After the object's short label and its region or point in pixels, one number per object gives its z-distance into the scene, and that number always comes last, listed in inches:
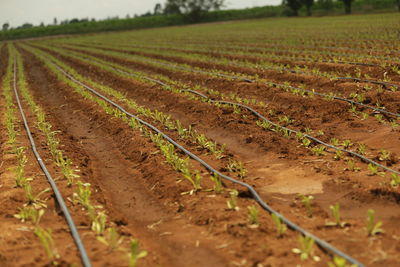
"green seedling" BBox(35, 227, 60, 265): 136.1
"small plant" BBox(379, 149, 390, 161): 206.2
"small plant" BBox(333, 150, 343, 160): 214.7
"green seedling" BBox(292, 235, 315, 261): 129.7
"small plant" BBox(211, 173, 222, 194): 182.9
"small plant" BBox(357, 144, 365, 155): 219.5
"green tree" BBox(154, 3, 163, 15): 4619.1
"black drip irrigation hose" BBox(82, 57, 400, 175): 196.6
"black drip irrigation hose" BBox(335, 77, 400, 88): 336.9
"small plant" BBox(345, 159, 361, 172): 197.6
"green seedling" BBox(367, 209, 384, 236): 138.5
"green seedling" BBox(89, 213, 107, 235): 155.7
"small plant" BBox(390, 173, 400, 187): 174.1
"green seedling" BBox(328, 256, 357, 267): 112.0
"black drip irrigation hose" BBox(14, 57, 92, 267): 135.8
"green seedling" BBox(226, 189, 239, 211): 166.2
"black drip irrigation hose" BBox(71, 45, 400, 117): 283.1
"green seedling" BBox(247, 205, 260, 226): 152.5
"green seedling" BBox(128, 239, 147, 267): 129.2
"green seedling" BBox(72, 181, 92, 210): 174.1
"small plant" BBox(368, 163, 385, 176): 188.6
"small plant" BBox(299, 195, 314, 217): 160.4
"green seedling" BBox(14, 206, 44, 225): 164.9
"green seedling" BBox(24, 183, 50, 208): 180.6
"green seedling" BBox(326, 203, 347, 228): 149.3
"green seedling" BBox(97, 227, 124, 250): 143.1
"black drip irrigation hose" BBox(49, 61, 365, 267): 127.9
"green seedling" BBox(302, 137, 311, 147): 238.2
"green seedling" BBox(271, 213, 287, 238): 143.9
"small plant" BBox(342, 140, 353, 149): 231.3
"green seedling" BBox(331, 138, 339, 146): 235.3
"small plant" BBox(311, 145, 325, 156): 224.7
